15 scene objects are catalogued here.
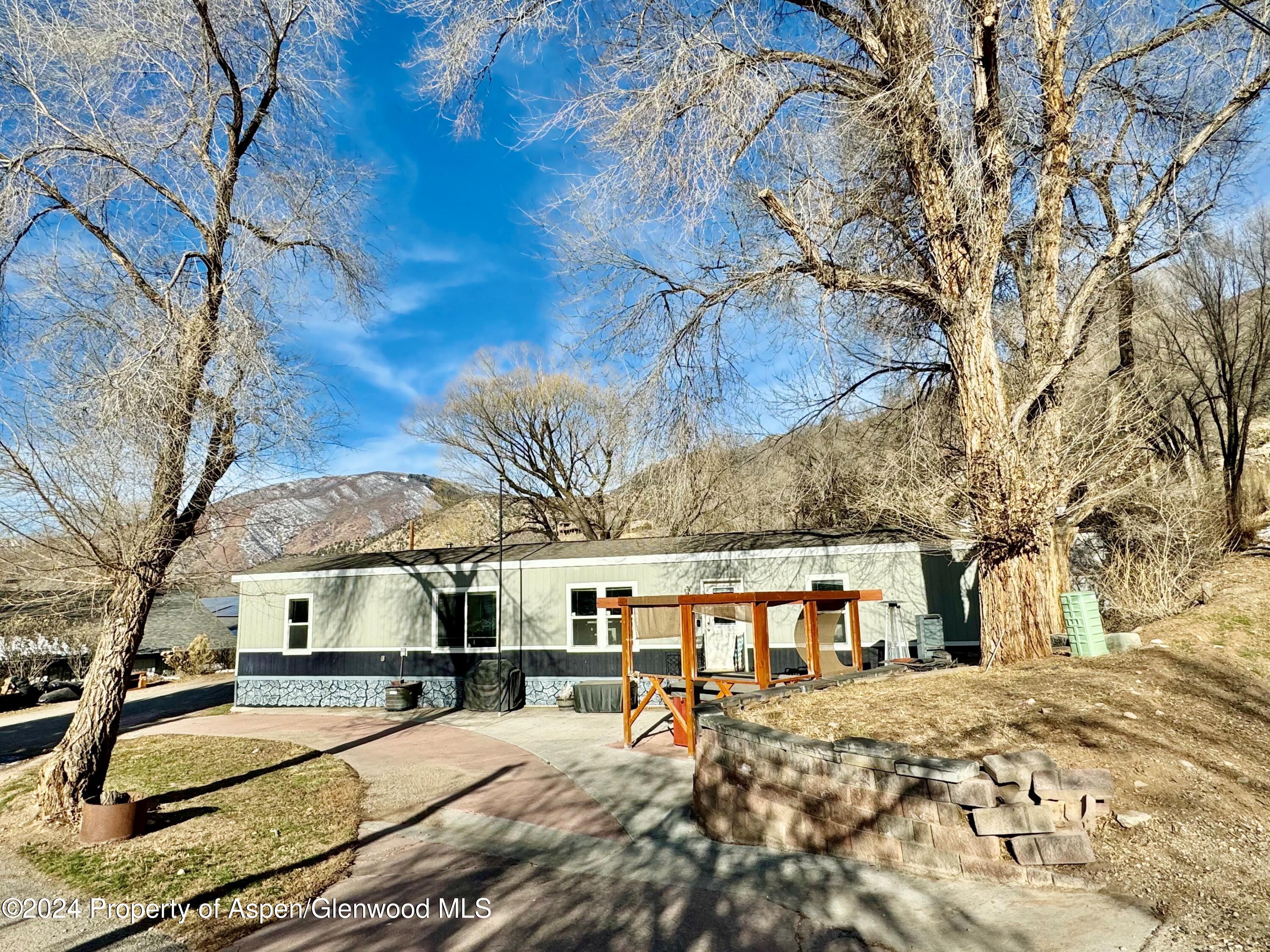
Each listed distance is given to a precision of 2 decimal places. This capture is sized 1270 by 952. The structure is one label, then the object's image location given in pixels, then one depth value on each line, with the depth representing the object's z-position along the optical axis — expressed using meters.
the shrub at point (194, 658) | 26.94
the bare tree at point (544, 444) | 25.67
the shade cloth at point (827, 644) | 8.90
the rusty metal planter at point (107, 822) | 6.23
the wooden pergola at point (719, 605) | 7.99
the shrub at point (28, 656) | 20.62
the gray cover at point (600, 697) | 13.09
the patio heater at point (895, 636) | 12.30
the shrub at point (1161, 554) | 9.06
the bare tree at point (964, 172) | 6.84
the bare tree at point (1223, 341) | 11.05
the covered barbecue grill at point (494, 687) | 13.95
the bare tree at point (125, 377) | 6.98
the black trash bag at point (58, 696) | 20.69
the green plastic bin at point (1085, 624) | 6.64
